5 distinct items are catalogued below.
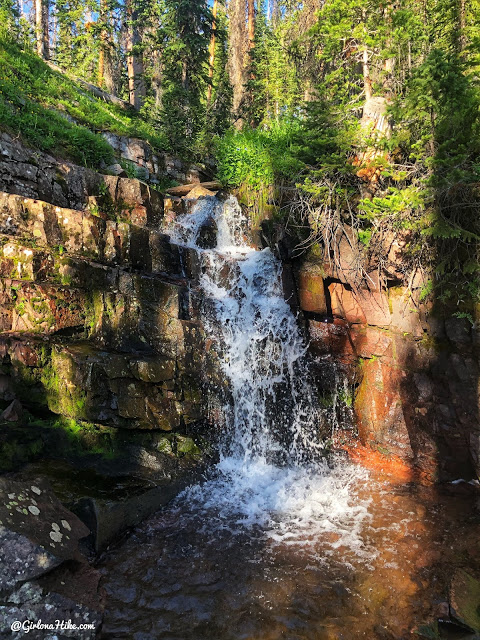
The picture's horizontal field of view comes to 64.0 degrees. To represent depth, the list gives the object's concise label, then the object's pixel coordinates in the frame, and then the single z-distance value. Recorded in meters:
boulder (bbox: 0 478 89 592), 3.85
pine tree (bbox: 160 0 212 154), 18.94
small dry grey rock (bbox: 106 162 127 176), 13.06
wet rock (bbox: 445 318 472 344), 7.39
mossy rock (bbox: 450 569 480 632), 4.24
